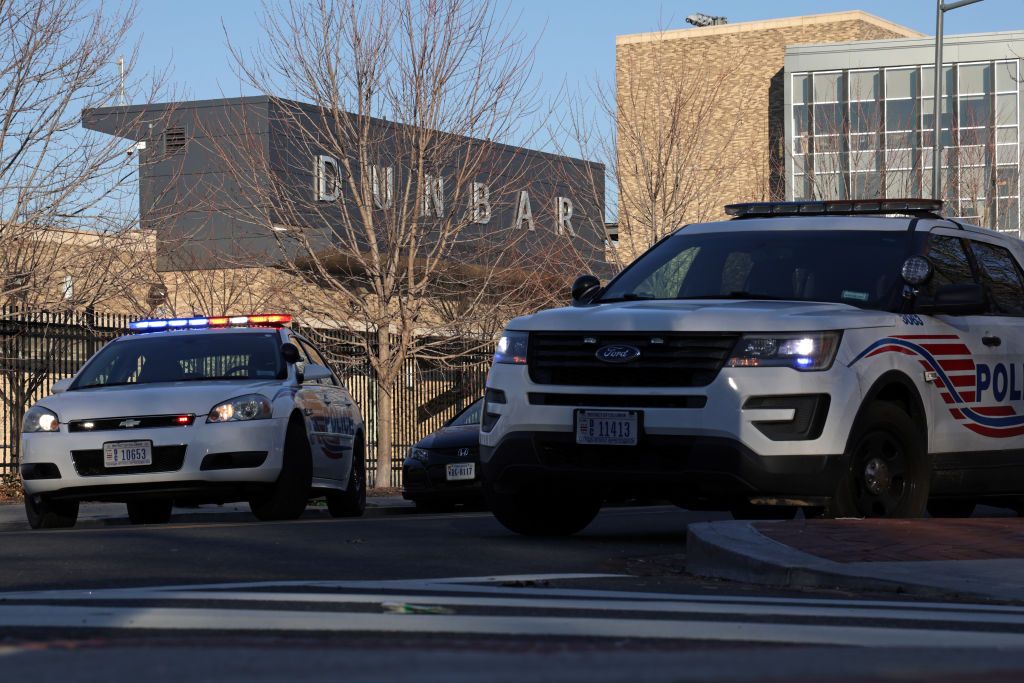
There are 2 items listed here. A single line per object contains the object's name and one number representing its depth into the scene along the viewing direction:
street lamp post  27.75
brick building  29.80
